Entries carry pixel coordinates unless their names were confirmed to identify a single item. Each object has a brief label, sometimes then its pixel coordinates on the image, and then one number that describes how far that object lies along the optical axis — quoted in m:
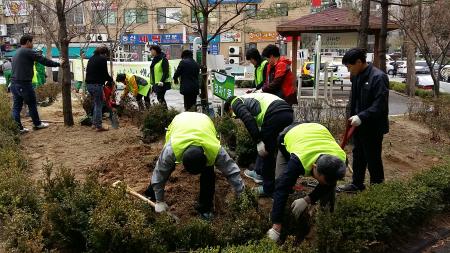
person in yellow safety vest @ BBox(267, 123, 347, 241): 3.21
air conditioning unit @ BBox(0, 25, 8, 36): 44.47
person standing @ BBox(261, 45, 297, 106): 5.87
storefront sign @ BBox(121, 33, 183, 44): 42.03
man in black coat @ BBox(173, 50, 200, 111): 8.24
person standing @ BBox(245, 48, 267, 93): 6.07
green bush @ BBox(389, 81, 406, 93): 18.85
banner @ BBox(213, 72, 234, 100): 7.49
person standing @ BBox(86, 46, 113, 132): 7.54
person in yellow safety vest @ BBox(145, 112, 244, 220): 3.52
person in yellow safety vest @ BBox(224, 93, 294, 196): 4.20
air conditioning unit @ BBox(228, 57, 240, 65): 24.41
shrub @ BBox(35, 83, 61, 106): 12.28
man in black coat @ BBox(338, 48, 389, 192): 4.50
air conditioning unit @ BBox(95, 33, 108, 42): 21.26
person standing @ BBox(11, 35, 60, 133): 7.38
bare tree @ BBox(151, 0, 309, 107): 8.50
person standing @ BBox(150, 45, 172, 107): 8.81
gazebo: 13.70
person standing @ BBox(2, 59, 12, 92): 14.48
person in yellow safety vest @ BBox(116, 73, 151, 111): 8.95
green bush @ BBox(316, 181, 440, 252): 3.32
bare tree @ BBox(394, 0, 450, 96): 13.03
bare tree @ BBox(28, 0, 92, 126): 7.54
